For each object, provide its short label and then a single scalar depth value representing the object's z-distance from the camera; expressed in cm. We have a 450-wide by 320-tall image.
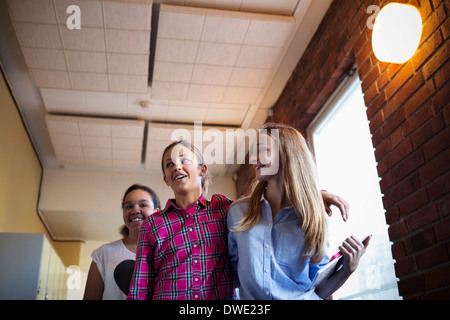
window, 275
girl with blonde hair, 122
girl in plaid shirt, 128
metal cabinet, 341
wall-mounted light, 205
